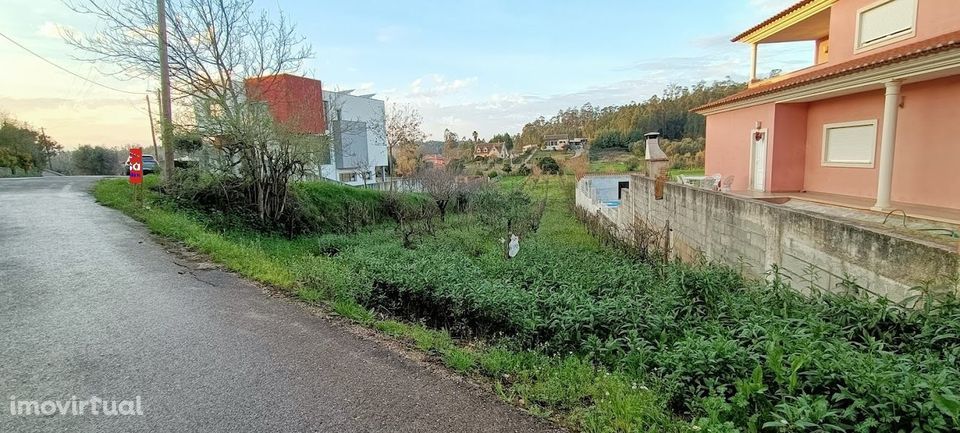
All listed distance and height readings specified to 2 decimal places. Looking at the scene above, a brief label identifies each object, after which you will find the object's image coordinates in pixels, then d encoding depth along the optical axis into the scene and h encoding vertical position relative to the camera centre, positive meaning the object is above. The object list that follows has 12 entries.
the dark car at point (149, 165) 20.24 +0.33
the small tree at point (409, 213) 13.98 -1.72
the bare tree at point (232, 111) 10.76 +1.47
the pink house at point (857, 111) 6.36 +0.93
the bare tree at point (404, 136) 33.50 +2.46
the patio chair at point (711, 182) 11.39 -0.51
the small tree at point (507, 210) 14.66 -1.95
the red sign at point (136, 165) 9.69 +0.14
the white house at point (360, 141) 34.16 +2.31
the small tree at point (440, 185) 19.08 -0.89
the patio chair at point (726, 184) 11.28 -0.56
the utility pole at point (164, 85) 10.48 +2.12
